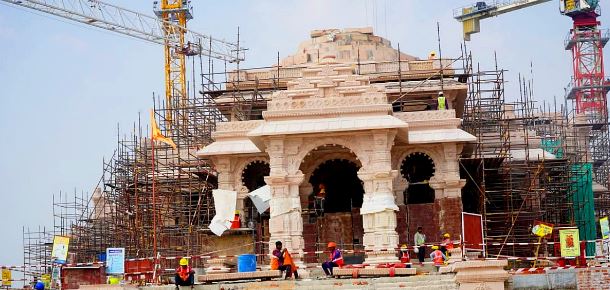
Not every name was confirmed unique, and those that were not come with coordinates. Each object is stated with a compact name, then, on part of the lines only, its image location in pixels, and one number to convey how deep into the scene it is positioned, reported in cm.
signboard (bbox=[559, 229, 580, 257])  2894
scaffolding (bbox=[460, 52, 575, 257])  4044
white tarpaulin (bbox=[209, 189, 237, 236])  3622
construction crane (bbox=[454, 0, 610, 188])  8544
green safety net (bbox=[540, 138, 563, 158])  5072
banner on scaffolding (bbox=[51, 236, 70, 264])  3306
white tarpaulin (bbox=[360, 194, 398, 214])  3462
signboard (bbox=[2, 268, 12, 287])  3463
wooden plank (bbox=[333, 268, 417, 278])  2736
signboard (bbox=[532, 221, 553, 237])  3093
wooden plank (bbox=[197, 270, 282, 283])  2809
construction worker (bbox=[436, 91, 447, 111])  3947
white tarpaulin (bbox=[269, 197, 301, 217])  3528
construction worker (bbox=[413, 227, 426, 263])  3298
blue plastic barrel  3062
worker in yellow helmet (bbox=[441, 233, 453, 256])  3152
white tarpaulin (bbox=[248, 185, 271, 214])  3681
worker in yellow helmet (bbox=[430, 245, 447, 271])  3009
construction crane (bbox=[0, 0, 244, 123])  7662
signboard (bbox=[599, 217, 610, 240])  3023
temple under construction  3534
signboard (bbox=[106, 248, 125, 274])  3158
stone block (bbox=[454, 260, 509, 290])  2564
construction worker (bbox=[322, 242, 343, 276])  2883
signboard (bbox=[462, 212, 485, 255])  3073
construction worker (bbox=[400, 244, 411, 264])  3216
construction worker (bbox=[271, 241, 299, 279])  2884
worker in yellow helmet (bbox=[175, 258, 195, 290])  2761
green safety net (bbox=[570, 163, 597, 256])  4822
